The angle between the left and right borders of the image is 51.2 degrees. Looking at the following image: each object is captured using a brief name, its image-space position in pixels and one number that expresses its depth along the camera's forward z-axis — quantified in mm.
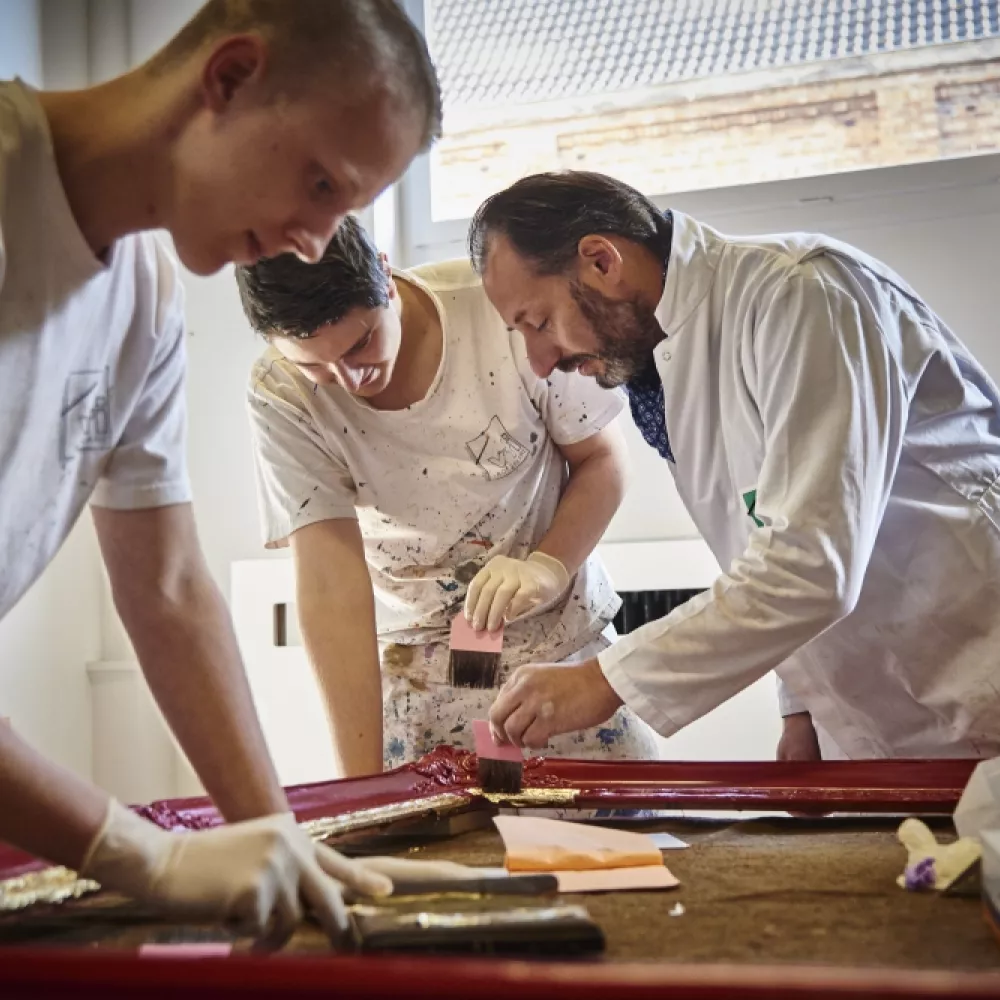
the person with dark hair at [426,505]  1386
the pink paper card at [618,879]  791
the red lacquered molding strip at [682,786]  1048
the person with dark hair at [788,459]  1061
